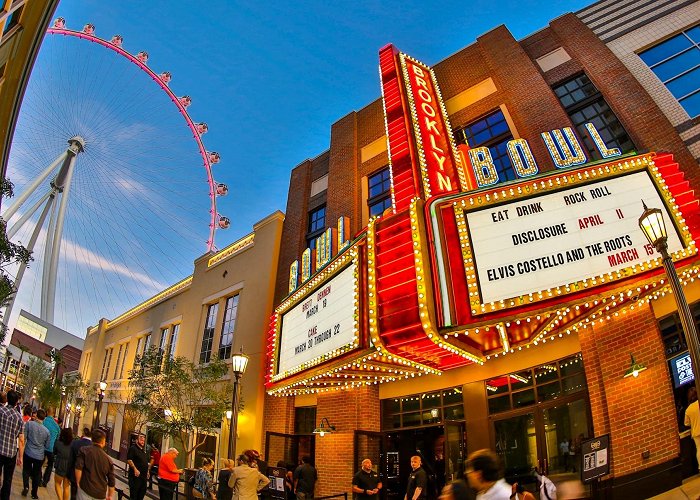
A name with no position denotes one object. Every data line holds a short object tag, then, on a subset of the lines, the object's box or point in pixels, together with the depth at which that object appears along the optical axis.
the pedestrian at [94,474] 6.32
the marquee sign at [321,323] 11.34
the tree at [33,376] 57.91
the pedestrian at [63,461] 7.91
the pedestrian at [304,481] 13.30
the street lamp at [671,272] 6.40
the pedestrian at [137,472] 10.76
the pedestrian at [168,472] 10.50
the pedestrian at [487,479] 4.14
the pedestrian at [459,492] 4.07
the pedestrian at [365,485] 10.02
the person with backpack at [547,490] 8.65
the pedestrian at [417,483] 8.67
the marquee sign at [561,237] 8.62
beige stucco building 19.09
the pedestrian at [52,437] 10.99
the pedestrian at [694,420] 7.82
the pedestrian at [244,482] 7.82
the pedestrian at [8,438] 7.73
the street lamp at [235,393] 11.40
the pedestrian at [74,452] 7.88
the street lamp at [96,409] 25.73
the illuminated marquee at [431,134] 12.62
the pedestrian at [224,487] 8.48
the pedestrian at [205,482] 11.45
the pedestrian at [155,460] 15.55
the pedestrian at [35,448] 9.05
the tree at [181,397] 17.23
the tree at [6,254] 13.43
